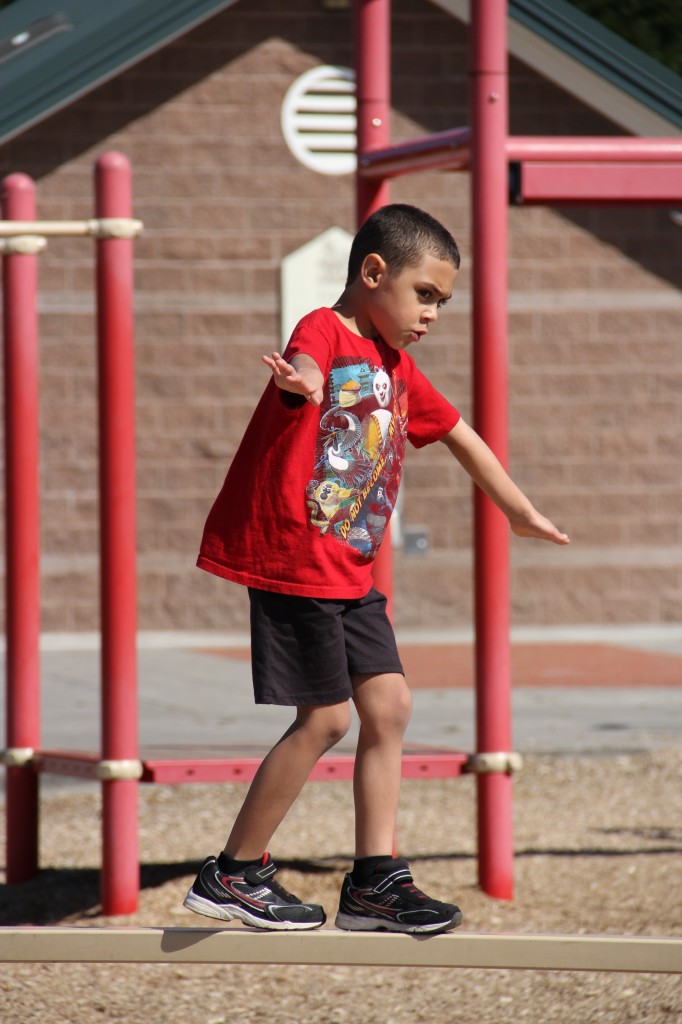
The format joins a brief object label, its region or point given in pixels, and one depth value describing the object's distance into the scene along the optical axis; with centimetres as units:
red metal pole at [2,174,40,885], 1102
